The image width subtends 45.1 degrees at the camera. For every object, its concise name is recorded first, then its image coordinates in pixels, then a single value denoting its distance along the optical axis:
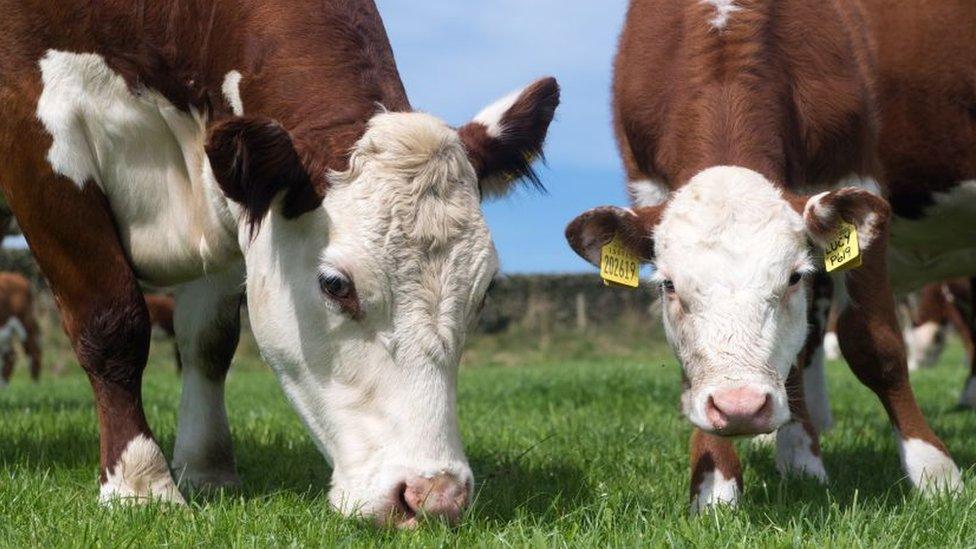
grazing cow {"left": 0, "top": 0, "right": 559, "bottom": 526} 3.73
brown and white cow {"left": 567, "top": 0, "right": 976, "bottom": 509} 4.10
